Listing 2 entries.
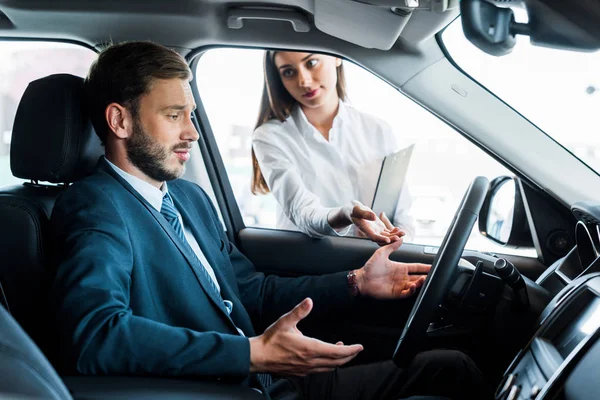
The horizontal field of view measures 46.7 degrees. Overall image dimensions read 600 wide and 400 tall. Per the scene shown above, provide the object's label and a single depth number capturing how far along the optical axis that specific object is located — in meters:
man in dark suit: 1.42
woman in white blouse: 2.76
